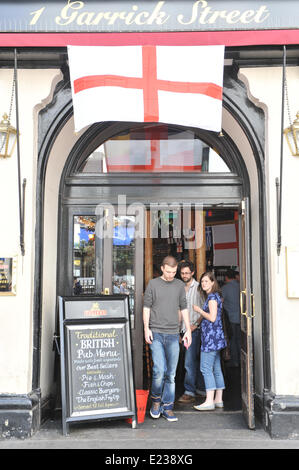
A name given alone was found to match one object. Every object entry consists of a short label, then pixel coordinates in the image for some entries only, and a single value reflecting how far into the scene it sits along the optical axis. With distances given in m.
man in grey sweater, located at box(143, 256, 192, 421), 4.82
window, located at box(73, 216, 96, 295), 5.48
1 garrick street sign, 4.55
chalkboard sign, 4.42
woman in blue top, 5.22
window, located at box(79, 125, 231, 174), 5.70
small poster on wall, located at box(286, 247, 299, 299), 4.41
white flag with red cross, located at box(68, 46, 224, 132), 4.25
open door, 4.42
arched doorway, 5.44
